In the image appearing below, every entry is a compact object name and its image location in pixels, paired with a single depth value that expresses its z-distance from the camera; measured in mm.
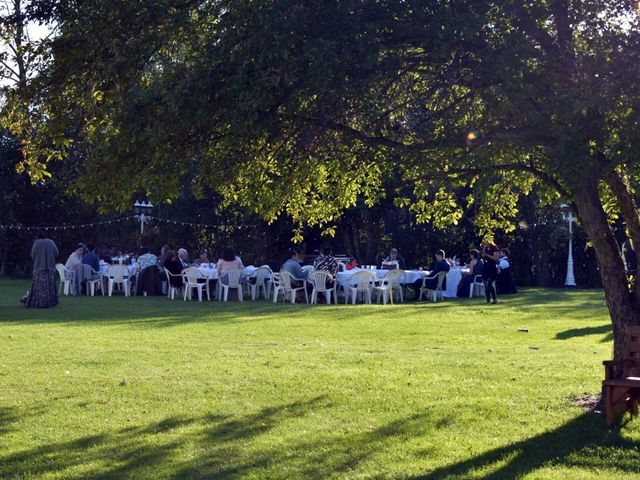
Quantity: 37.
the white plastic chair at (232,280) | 24781
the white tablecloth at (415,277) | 24717
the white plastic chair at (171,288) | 25656
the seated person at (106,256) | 31133
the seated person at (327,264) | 25973
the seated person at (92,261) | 27078
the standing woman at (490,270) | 23172
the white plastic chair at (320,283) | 23828
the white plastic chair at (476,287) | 27578
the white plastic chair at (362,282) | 24250
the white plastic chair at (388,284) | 24328
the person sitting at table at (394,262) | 27719
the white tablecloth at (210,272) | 25109
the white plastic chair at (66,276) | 26953
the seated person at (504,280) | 28953
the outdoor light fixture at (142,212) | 37012
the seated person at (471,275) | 27219
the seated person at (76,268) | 26859
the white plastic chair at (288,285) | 23859
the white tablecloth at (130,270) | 27234
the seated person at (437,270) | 25234
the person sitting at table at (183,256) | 28575
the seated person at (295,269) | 23828
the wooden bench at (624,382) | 7523
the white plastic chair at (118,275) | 27016
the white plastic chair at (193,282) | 25000
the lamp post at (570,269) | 34000
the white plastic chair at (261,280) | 26234
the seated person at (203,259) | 28344
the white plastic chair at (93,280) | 26938
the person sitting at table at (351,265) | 27592
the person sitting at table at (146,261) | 27438
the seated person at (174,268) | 25641
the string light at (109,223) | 38094
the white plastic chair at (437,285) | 25438
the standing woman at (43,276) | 20641
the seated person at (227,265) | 24828
